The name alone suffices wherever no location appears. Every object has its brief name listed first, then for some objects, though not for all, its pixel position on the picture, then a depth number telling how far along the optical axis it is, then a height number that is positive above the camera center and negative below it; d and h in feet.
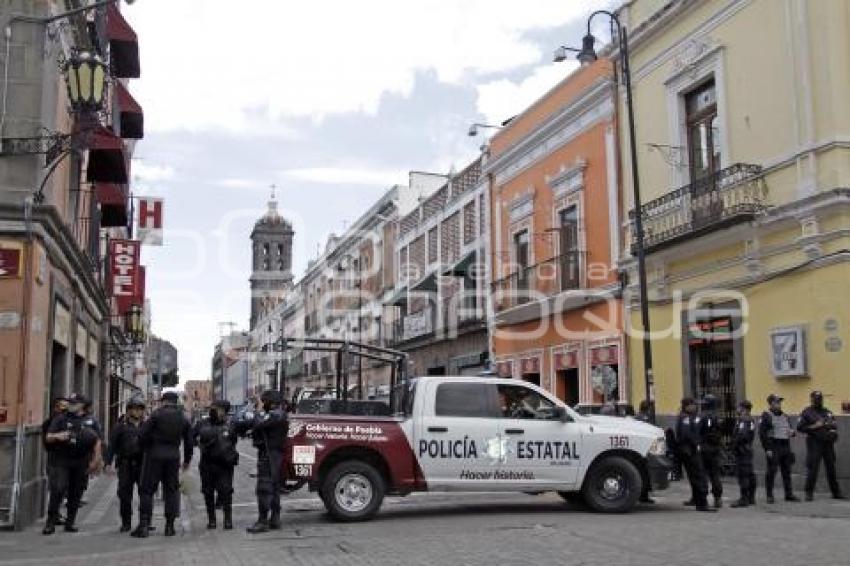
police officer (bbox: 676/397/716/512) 43.16 -1.63
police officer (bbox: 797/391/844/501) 45.68 -1.25
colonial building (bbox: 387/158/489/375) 101.50 +15.83
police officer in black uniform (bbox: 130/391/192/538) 37.65 -1.81
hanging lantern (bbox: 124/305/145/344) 96.32 +9.91
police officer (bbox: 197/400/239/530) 39.06 -1.94
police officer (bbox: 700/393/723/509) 43.69 -1.73
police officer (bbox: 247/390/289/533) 37.78 -1.58
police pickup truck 40.34 -1.56
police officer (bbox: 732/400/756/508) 44.68 -2.02
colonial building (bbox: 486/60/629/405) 73.41 +14.84
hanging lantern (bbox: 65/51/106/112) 40.04 +14.36
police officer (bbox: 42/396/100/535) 38.73 -1.59
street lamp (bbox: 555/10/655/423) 58.95 +15.70
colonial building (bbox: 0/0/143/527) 39.83 +8.88
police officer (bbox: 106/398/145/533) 39.88 -1.53
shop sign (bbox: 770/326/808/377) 51.65 +3.34
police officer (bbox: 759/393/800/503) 46.24 -1.55
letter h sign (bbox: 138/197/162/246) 91.04 +19.01
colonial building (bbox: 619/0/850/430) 50.11 +12.72
